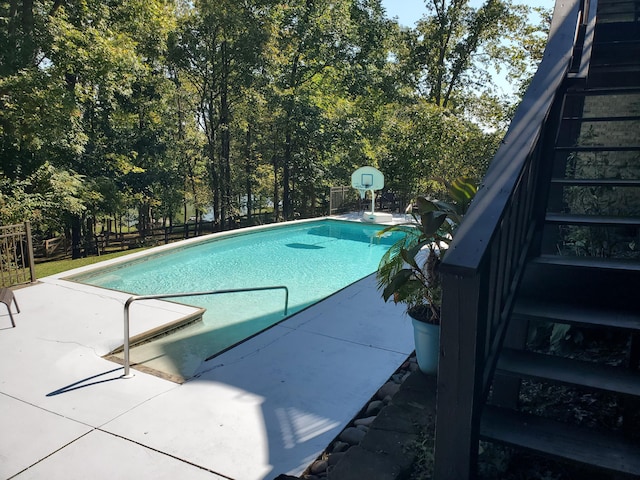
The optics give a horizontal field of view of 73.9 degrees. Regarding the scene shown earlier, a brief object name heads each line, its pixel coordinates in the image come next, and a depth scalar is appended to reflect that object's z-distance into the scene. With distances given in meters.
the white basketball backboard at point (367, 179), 14.81
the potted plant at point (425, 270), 2.76
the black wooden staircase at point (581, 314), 1.76
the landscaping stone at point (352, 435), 2.81
